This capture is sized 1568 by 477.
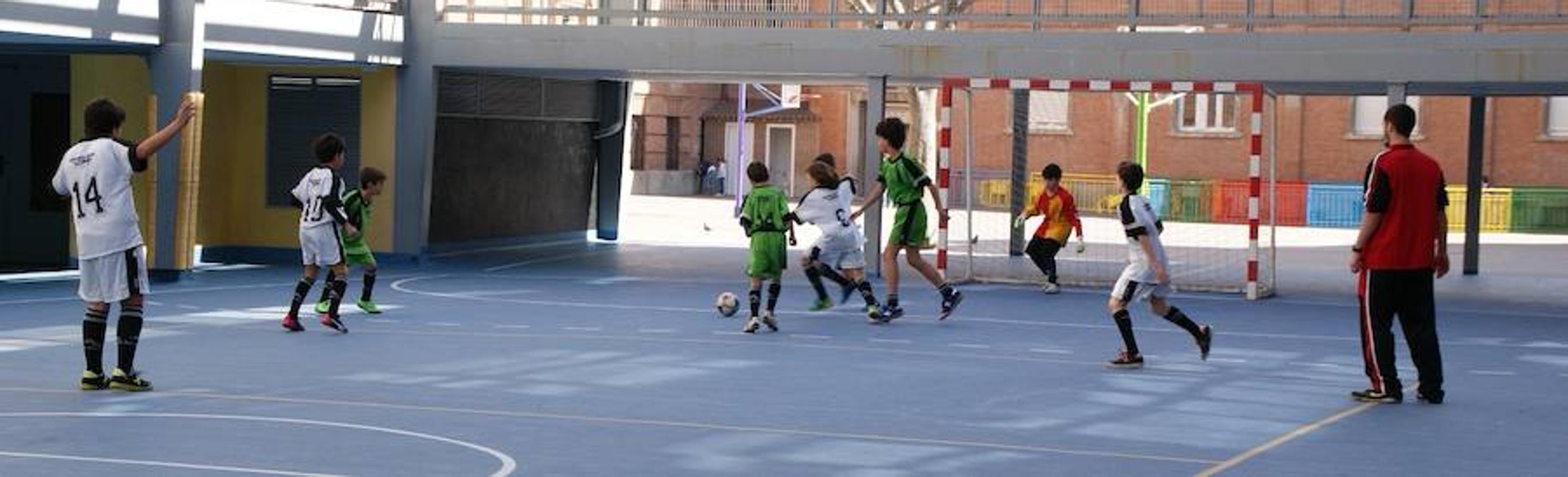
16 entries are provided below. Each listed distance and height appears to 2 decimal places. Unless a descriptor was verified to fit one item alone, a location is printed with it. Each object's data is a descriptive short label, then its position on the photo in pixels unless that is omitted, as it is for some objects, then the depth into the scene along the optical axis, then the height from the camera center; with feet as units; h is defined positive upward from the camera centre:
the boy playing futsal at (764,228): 57.36 -1.28
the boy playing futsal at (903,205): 61.31 -0.63
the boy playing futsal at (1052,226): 76.28 -1.35
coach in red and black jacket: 43.09 -1.13
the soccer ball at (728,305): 62.18 -3.51
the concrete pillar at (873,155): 81.66 +0.94
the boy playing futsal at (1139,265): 48.88 -1.64
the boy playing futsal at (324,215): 55.88 -1.24
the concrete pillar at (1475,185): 91.25 +0.52
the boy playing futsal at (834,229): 60.54 -1.31
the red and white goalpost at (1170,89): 74.79 +2.11
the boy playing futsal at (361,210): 58.65 -1.15
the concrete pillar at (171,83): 70.95 +2.46
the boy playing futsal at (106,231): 41.24 -1.31
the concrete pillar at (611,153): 104.83 +0.96
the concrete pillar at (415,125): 83.87 +1.61
